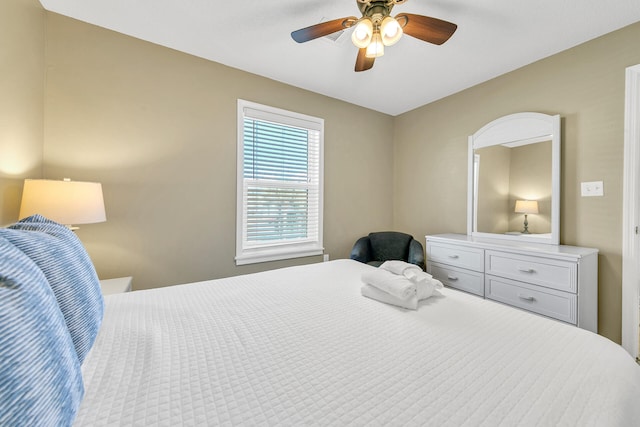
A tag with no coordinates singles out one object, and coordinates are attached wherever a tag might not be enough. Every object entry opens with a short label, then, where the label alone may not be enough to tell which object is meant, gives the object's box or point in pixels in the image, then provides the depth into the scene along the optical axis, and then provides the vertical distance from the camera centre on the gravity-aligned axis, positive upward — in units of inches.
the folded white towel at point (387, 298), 48.1 -16.5
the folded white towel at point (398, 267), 58.0 -12.3
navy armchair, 112.3 -15.3
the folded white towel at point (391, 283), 48.5 -13.8
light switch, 77.5 +9.1
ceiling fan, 56.7 +43.4
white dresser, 71.3 -18.8
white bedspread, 24.0 -18.5
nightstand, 65.1 -20.3
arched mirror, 87.2 +14.1
